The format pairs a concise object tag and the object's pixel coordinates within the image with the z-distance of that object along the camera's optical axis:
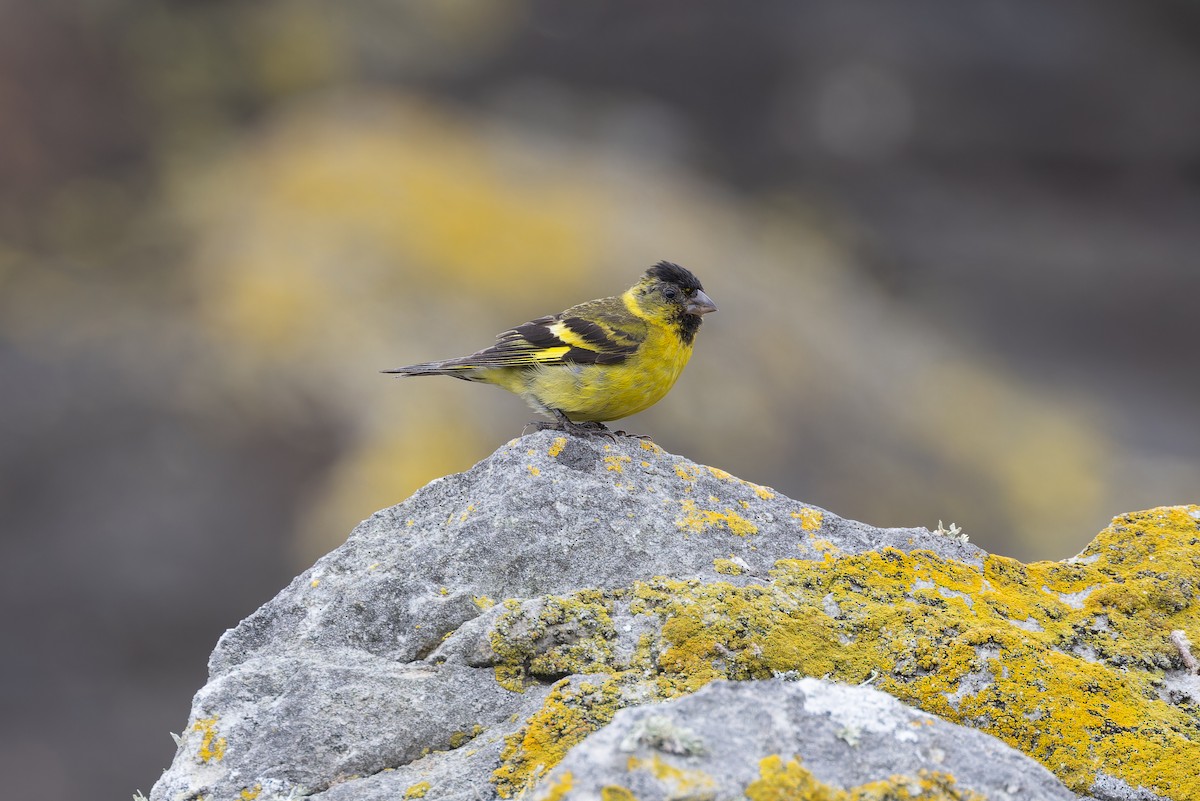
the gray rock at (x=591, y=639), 7.73
